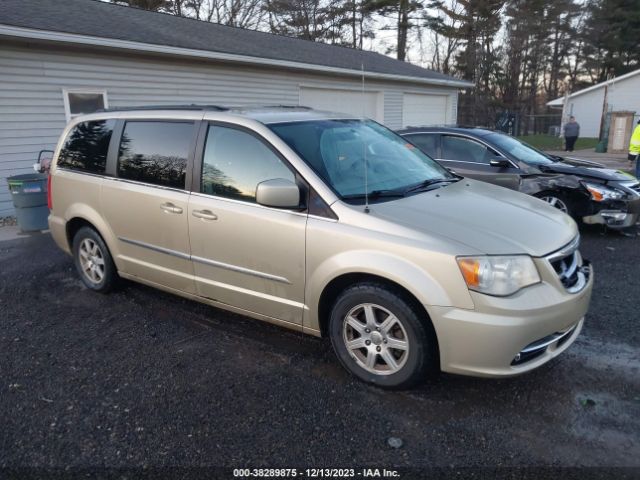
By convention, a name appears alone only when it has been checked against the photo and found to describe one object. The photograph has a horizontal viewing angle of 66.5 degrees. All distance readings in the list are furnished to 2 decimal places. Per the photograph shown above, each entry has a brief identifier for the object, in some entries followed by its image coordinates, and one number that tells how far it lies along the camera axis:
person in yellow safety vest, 11.06
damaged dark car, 6.53
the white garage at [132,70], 8.51
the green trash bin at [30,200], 7.45
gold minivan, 2.72
